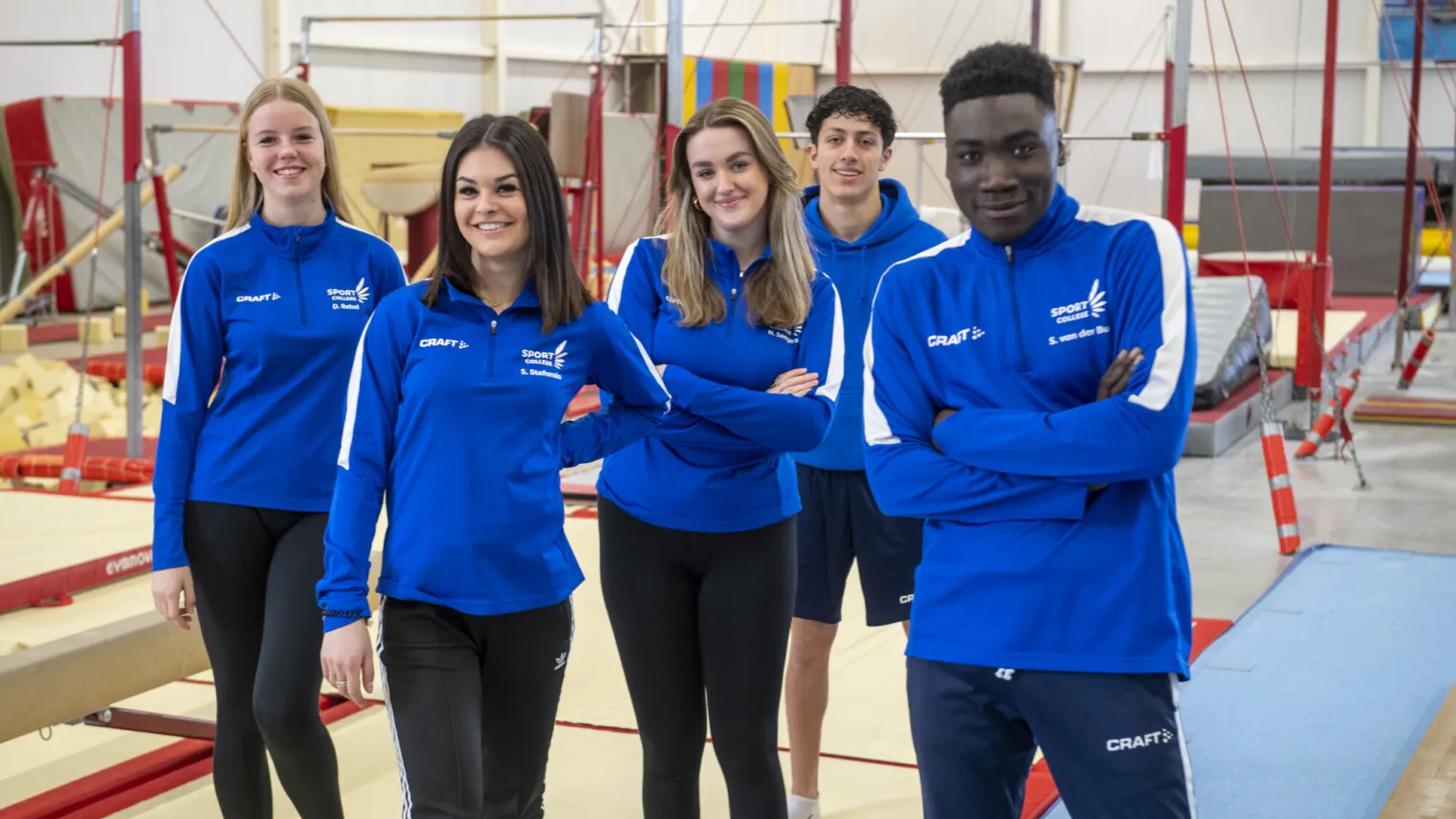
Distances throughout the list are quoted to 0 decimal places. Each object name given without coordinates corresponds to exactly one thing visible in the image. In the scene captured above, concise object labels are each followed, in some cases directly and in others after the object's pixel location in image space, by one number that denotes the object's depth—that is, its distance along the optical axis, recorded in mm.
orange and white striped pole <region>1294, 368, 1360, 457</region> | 7754
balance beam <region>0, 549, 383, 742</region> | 2916
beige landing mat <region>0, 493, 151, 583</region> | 4812
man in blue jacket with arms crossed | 1837
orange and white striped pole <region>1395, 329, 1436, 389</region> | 9188
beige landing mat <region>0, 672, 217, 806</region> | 3562
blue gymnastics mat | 3355
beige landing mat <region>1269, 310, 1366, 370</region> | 10031
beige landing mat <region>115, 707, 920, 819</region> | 3281
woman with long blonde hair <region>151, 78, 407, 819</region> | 2592
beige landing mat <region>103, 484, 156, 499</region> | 6117
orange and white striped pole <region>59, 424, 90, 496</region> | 6426
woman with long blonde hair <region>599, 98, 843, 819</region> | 2514
